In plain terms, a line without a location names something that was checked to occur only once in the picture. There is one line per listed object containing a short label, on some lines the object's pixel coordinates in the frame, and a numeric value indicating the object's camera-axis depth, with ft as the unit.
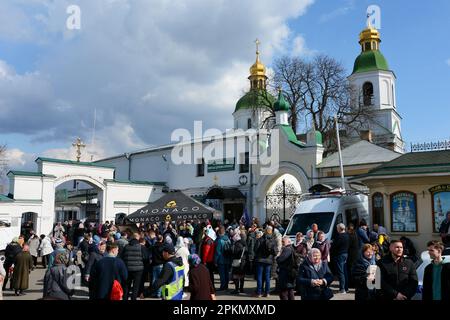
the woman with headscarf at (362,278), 20.62
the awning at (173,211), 62.03
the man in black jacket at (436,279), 18.62
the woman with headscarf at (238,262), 38.99
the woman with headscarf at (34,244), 55.98
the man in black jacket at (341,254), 36.65
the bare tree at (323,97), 111.80
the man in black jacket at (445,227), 44.41
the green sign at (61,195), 107.48
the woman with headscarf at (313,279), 22.57
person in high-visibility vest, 21.95
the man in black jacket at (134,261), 32.12
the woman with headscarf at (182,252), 32.86
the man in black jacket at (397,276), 19.85
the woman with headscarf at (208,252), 41.39
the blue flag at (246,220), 77.68
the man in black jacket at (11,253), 41.45
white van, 48.35
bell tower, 150.61
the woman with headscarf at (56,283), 23.34
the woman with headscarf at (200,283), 20.96
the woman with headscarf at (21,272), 40.14
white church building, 83.20
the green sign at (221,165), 103.12
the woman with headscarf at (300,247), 33.51
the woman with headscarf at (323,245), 35.12
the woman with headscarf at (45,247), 54.84
